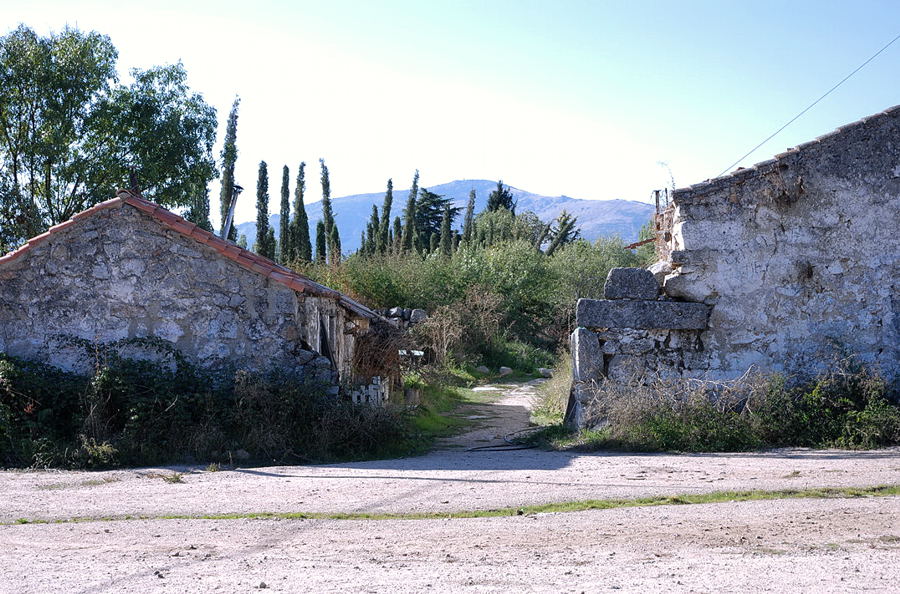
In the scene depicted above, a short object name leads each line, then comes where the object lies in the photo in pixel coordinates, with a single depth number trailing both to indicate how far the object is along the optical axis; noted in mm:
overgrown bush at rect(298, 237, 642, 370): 25969
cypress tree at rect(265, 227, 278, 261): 30944
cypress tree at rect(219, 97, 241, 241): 27188
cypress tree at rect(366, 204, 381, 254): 39125
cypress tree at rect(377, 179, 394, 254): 38347
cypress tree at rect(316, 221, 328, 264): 37969
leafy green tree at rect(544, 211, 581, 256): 49822
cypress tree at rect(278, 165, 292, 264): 34062
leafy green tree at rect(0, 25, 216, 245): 20609
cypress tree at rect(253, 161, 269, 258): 29719
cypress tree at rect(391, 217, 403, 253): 38906
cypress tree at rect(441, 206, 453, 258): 41066
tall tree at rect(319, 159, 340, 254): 37406
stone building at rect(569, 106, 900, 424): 11719
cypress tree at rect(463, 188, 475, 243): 48044
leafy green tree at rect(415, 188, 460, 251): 56944
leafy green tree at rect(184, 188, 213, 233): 23231
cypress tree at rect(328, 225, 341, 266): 26391
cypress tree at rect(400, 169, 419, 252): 38250
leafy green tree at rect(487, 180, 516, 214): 67250
